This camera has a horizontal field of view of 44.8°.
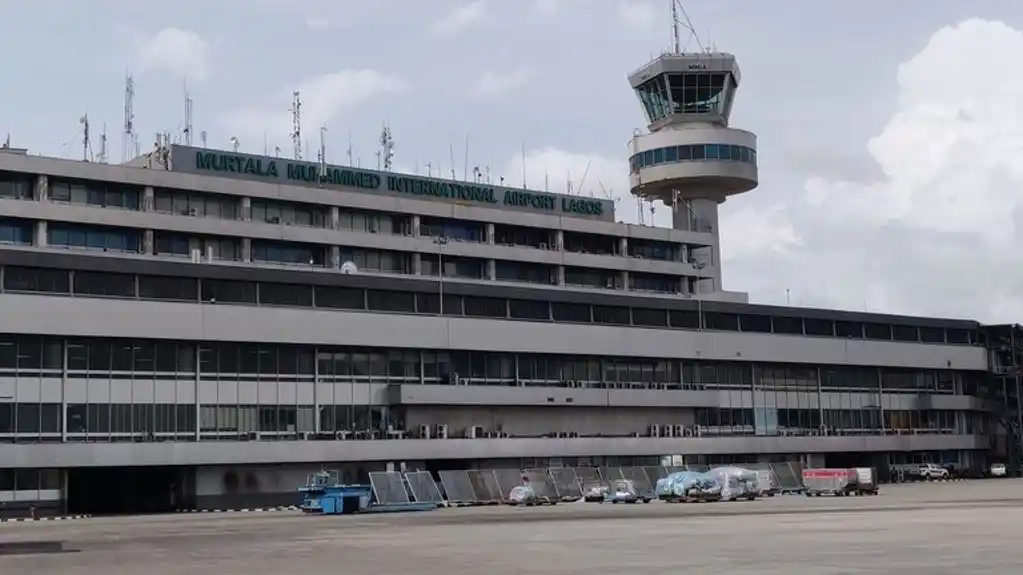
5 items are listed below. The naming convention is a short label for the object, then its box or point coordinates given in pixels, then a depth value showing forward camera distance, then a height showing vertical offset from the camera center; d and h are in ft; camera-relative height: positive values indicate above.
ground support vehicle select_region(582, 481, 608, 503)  287.07 -9.30
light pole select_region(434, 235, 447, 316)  353.31 +59.56
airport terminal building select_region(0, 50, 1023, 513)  265.13 +29.84
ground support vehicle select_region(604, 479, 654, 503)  270.05 -9.20
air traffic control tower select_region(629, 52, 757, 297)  418.92 +102.40
